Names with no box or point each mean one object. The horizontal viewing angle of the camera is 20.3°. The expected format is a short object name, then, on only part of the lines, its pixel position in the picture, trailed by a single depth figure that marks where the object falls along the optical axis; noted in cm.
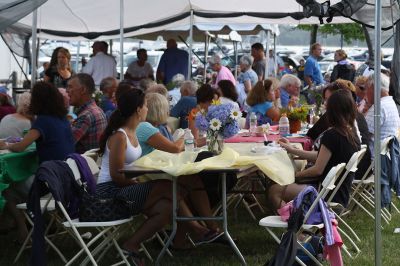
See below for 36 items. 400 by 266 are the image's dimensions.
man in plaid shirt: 986
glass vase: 883
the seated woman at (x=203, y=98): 1154
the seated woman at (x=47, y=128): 878
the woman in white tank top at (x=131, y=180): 799
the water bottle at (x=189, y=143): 895
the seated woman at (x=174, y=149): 855
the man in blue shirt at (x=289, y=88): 1426
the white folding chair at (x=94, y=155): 883
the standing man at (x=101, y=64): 1898
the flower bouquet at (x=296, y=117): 1183
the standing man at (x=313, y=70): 2198
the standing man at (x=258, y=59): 2081
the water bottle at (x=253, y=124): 1157
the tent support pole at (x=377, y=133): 684
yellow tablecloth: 756
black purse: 758
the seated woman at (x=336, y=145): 867
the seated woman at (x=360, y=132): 1059
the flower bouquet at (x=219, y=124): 880
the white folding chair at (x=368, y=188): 1021
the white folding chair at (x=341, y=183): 811
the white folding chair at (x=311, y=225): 720
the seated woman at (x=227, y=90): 1358
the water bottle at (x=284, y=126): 1132
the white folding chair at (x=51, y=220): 793
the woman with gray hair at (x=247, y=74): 1984
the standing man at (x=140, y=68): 1999
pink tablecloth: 1052
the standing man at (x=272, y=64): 2924
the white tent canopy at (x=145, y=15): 1767
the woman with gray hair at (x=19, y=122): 1011
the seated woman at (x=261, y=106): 1303
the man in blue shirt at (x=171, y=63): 2041
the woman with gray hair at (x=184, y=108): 1288
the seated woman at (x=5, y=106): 1188
